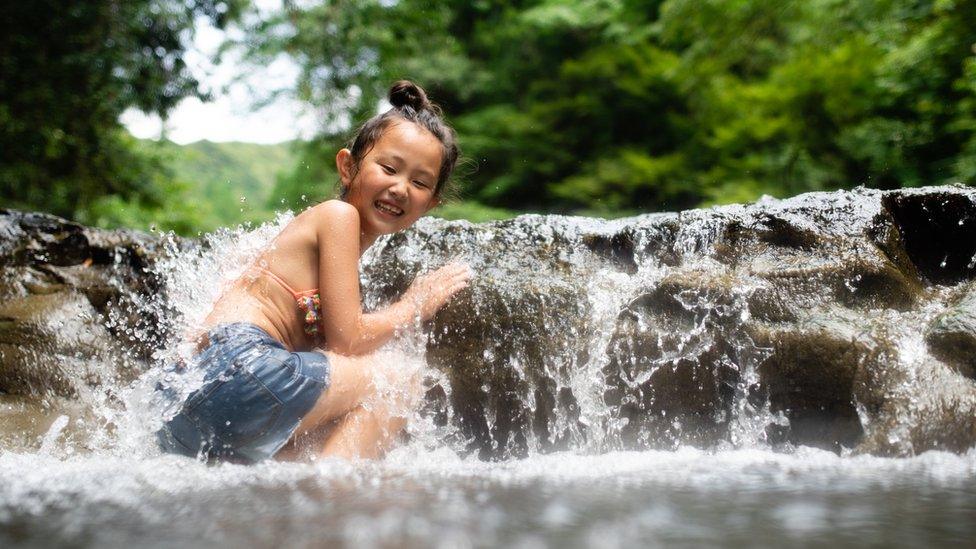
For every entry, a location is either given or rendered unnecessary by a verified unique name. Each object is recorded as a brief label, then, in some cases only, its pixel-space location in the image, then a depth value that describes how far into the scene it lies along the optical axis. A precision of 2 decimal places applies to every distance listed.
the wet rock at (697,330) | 2.44
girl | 2.05
